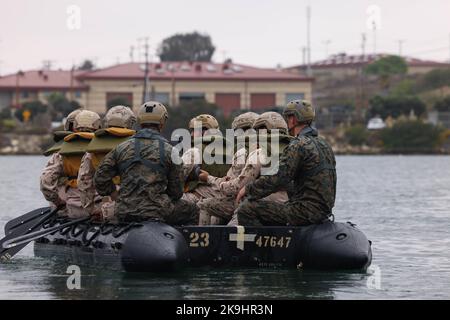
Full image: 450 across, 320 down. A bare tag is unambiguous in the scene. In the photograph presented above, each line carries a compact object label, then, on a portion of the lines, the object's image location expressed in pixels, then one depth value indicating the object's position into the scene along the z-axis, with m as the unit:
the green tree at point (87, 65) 191.12
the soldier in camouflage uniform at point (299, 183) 20.06
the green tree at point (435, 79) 166.04
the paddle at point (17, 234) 22.77
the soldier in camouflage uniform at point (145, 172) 20.03
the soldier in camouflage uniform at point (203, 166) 21.47
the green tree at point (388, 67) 184.62
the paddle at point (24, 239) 21.84
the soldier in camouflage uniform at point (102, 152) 21.09
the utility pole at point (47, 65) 167.38
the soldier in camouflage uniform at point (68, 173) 22.31
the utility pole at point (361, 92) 143.25
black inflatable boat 19.86
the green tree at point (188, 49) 182.50
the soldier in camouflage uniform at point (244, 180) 20.61
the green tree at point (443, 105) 138.12
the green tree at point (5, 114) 134.88
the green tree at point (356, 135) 129.38
